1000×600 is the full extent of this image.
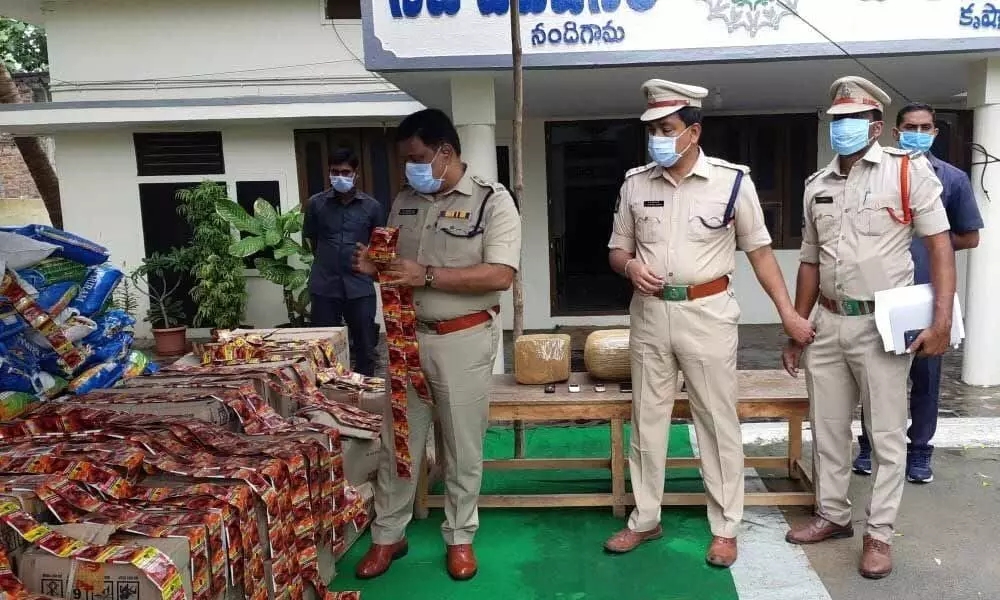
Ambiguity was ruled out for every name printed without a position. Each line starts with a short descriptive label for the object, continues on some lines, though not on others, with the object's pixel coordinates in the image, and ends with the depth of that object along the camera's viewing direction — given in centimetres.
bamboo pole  426
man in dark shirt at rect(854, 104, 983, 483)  377
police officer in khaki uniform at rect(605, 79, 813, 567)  319
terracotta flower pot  830
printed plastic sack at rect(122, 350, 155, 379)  376
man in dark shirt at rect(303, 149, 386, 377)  561
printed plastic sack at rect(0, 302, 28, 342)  289
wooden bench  367
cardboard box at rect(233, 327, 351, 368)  473
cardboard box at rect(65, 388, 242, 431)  308
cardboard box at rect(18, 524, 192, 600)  206
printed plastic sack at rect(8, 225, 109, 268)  315
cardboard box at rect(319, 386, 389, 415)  418
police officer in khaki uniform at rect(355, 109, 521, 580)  314
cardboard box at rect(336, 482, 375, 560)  340
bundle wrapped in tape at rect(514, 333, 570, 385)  396
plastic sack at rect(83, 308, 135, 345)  348
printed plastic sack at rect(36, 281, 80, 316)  311
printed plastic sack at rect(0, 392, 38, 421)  296
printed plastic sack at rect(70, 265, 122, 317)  334
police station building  524
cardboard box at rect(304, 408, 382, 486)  365
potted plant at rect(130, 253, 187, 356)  834
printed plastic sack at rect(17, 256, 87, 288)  308
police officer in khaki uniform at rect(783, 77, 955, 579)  308
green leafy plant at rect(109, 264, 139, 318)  852
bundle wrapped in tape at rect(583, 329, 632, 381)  391
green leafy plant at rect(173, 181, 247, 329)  809
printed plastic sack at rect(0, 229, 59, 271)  294
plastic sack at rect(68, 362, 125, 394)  339
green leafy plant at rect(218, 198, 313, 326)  795
